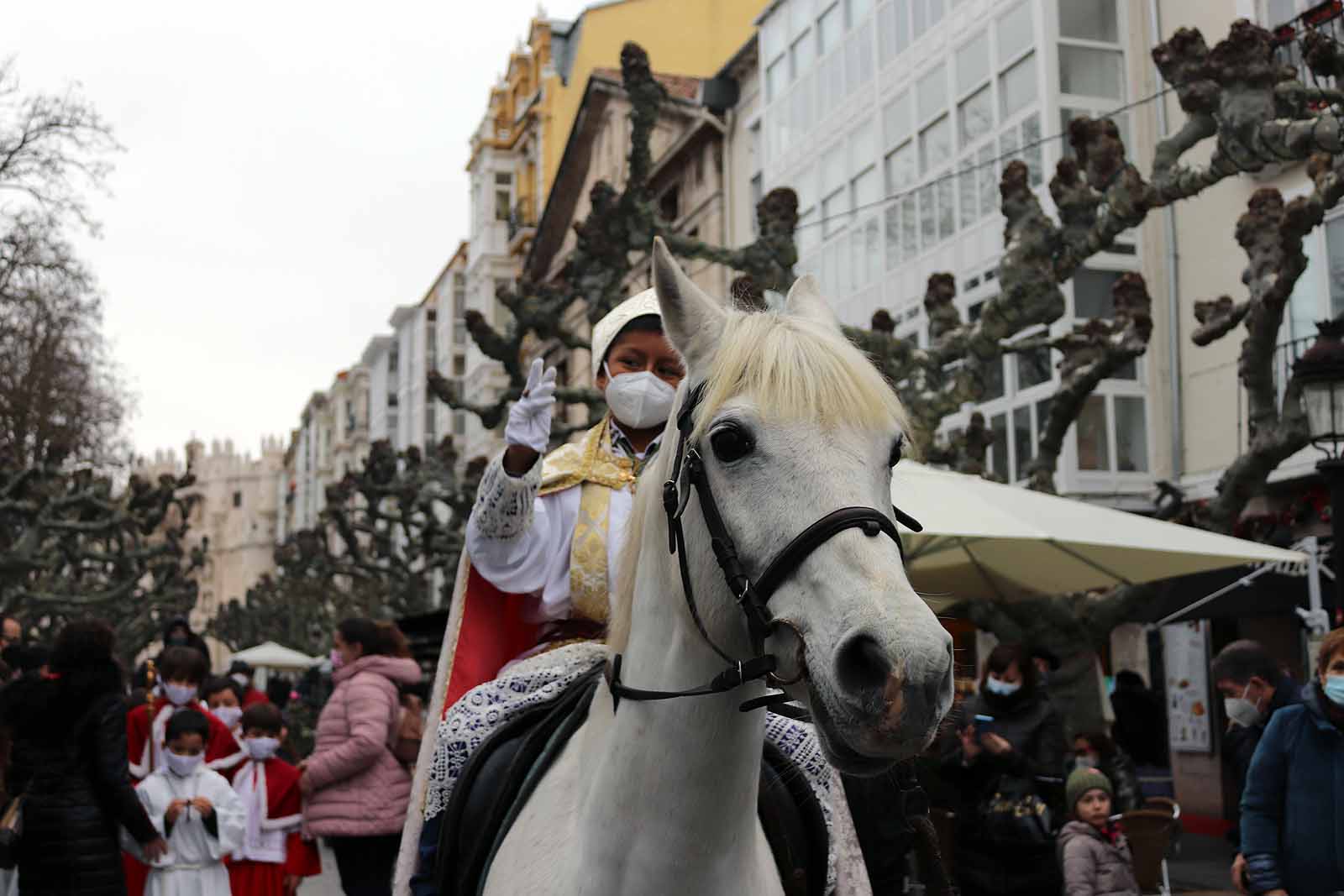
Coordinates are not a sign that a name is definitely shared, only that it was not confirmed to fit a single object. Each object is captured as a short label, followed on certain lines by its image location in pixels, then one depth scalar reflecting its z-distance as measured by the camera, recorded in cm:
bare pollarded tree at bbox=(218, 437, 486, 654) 2908
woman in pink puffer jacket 832
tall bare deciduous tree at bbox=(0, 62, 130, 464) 2462
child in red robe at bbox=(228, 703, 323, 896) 841
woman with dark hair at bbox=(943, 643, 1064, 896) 777
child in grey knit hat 791
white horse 221
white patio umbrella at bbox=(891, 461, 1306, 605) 927
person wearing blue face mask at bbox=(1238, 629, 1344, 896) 573
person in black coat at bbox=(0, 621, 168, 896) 743
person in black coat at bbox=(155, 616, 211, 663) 1264
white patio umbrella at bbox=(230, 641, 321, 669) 3503
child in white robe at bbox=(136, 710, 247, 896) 800
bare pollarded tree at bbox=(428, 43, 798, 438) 1577
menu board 2028
